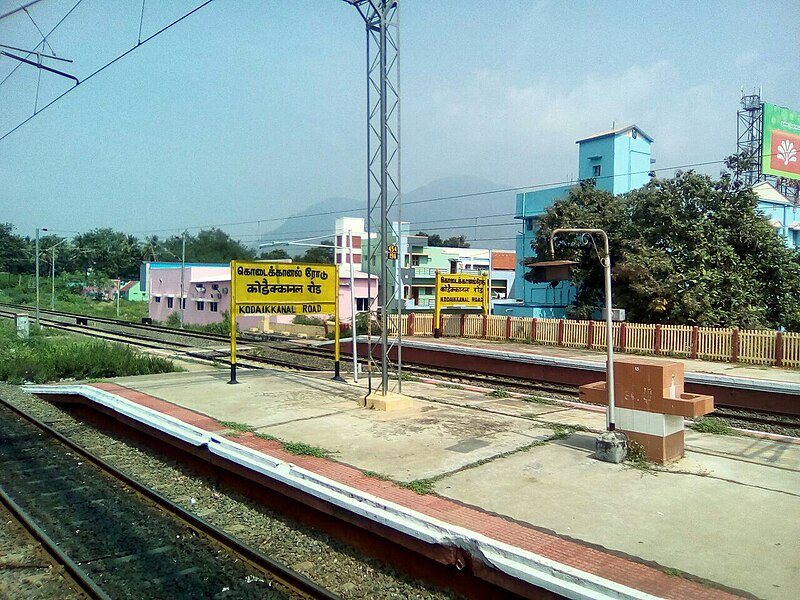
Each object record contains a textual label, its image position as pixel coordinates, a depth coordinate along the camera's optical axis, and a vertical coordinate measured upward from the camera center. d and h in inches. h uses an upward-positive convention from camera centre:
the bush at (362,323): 1262.3 -66.6
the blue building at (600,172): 1430.9 +277.7
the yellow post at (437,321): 1123.5 -53.5
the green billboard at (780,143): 1641.2 +400.3
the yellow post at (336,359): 603.2 -66.0
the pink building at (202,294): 1726.1 -9.7
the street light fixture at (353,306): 586.2 -14.2
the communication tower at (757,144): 1659.7 +409.1
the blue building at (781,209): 1453.5 +196.7
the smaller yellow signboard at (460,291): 1110.4 +0.9
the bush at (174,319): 1853.5 -86.7
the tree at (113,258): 4151.1 +214.5
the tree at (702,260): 959.6 +52.3
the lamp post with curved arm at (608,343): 314.1 -26.5
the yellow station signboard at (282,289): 554.6 +1.8
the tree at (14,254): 4055.1 +231.7
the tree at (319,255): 3263.3 +201.5
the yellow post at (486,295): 1168.8 -6.4
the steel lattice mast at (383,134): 438.5 +110.9
